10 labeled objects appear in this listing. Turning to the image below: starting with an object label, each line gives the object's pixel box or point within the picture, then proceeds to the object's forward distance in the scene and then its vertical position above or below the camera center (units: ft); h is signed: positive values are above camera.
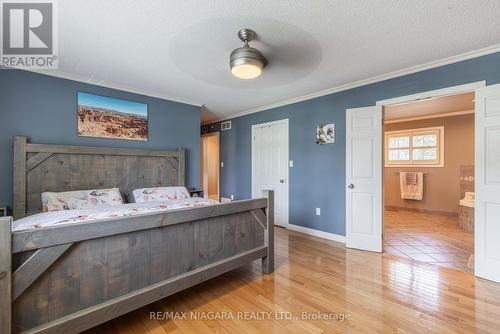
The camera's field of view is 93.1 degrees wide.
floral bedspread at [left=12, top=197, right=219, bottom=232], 6.05 -1.38
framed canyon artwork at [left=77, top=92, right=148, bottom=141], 10.52 +2.34
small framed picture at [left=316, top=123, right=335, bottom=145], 12.16 +1.71
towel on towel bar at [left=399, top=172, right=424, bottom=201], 18.72 -1.55
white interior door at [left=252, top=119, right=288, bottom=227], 14.53 +0.27
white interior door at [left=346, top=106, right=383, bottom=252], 10.37 -0.56
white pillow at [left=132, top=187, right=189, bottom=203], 10.71 -1.28
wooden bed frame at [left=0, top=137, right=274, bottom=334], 4.09 -1.98
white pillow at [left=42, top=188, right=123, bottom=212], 8.51 -1.23
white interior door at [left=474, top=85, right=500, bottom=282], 7.70 -0.60
